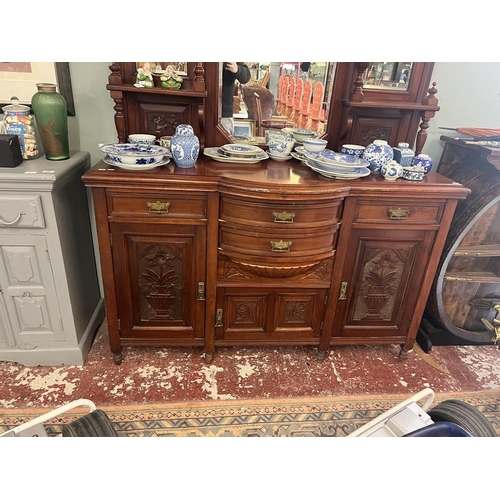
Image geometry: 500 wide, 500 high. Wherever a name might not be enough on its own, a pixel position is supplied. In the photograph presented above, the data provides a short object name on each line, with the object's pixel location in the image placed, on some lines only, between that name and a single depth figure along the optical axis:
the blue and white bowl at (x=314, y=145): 1.64
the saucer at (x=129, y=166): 1.40
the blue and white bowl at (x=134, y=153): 1.40
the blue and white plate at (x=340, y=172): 1.46
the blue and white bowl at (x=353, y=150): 1.63
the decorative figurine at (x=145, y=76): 1.49
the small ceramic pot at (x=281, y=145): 1.65
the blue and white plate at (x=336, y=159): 1.47
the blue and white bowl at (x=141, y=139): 1.56
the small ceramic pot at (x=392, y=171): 1.52
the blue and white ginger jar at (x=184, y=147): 1.46
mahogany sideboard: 1.40
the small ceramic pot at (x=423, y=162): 1.61
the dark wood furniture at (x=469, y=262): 1.65
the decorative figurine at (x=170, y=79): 1.51
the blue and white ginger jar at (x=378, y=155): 1.57
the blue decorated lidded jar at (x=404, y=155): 1.61
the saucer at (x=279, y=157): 1.68
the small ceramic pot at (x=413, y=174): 1.54
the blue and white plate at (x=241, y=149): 1.59
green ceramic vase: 1.43
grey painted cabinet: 1.40
